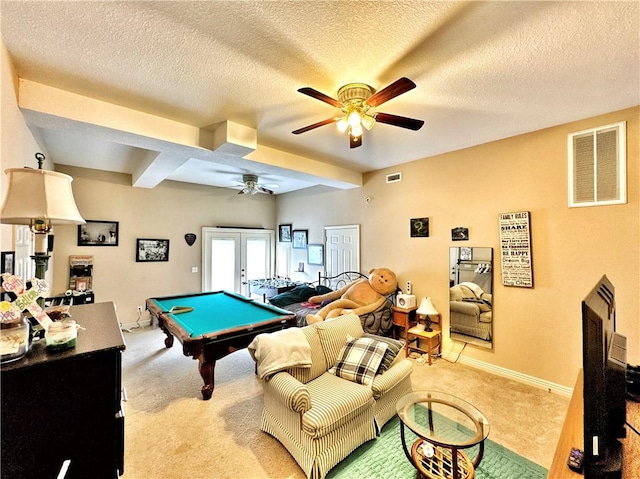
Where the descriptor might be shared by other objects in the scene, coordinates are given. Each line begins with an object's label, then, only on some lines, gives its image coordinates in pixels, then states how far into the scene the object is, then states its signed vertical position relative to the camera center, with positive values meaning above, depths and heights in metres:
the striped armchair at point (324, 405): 1.85 -1.24
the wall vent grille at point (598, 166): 2.62 +0.75
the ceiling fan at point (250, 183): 4.99 +1.05
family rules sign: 3.17 -0.11
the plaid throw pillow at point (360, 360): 2.28 -1.06
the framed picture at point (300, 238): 6.30 +0.05
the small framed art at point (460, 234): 3.68 +0.09
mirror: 3.48 -0.74
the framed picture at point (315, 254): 5.89 -0.31
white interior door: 5.14 -0.17
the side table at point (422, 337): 3.67 -1.38
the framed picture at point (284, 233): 6.77 +0.18
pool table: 2.74 -0.97
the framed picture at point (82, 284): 4.59 -0.75
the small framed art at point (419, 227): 4.08 +0.20
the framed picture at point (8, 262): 1.75 -0.15
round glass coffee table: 1.66 -1.29
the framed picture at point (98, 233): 4.77 +0.13
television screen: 0.86 -0.55
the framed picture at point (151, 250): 5.28 -0.20
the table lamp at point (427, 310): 3.76 -0.98
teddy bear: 3.97 -0.88
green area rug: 1.90 -1.65
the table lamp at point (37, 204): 1.34 +0.18
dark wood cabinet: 1.06 -0.73
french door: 6.13 -0.42
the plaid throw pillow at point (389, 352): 2.39 -1.03
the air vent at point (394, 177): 4.45 +1.05
